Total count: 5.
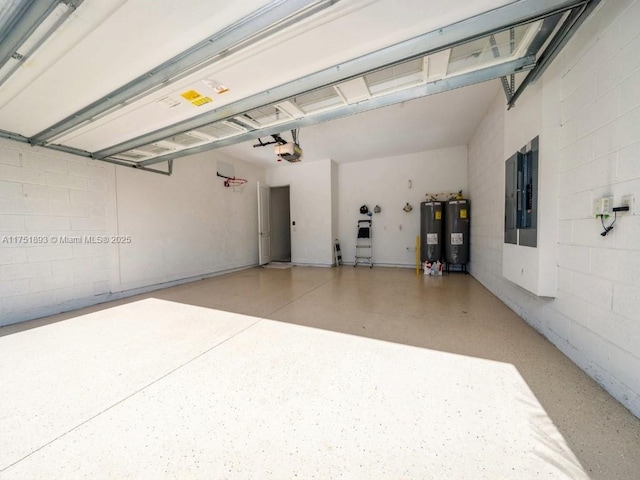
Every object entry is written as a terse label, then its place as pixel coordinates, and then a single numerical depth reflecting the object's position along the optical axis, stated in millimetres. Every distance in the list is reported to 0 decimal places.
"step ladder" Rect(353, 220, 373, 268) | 6500
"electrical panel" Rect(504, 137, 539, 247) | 2221
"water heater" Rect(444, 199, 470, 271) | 5113
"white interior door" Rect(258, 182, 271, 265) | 6338
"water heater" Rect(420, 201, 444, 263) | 5430
